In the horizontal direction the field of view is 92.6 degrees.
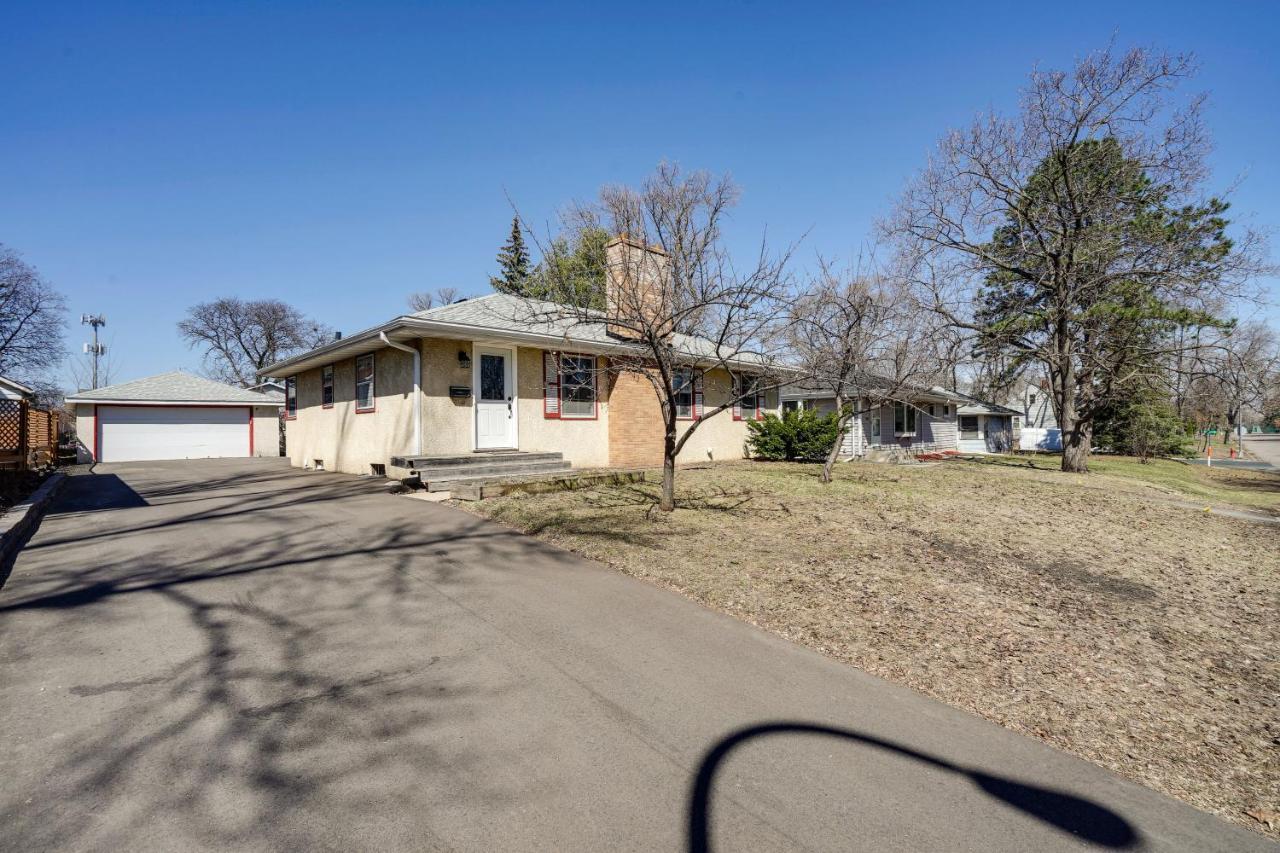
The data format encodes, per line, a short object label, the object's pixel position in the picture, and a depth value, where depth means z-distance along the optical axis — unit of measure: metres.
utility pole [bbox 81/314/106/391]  39.97
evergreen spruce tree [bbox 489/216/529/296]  39.66
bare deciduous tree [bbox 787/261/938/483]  12.22
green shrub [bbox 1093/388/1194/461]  28.41
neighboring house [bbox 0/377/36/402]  21.36
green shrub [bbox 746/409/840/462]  18.00
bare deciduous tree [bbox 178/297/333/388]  48.22
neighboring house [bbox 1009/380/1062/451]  38.25
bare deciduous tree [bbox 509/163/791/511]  7.69
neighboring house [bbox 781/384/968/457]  24.86
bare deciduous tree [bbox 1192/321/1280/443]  15.95
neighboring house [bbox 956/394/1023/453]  33.31
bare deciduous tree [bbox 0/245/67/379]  33.66
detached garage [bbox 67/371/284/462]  22.36
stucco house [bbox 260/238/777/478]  11.43
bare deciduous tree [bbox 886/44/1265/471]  15.85
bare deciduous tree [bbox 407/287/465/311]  44.62
